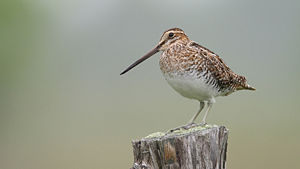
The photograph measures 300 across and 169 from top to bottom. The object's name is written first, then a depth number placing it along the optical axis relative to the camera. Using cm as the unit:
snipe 1040
